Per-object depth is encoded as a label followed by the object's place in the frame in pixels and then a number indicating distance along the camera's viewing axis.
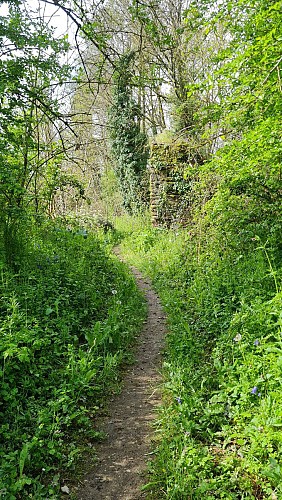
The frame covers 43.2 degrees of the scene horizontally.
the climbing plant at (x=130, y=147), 15.27
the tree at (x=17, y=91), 4.59
